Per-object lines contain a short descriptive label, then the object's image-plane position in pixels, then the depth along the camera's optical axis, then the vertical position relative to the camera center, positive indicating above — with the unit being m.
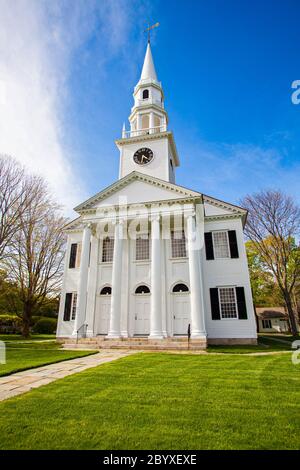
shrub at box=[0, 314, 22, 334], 31.07 +0.19
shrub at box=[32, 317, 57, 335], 31.63 +0.06
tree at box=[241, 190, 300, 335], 23.02 +7.72
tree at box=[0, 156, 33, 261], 16.78 +7.46
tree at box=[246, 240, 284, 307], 28.97 +5.02
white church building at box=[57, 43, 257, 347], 15.99 +3.79
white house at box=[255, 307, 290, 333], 43.74 +0.80
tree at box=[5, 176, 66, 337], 22.18 +5.53
